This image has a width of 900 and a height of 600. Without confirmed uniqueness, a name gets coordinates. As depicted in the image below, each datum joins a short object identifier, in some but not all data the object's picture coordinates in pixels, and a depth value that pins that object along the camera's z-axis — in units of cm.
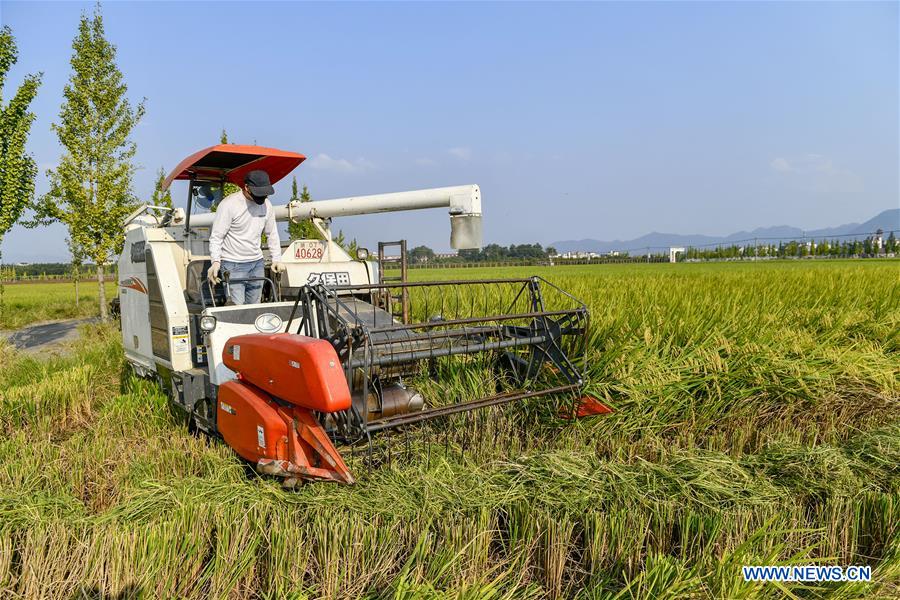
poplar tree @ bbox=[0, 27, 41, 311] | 891
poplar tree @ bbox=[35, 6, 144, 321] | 1195
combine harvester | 351
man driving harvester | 486
